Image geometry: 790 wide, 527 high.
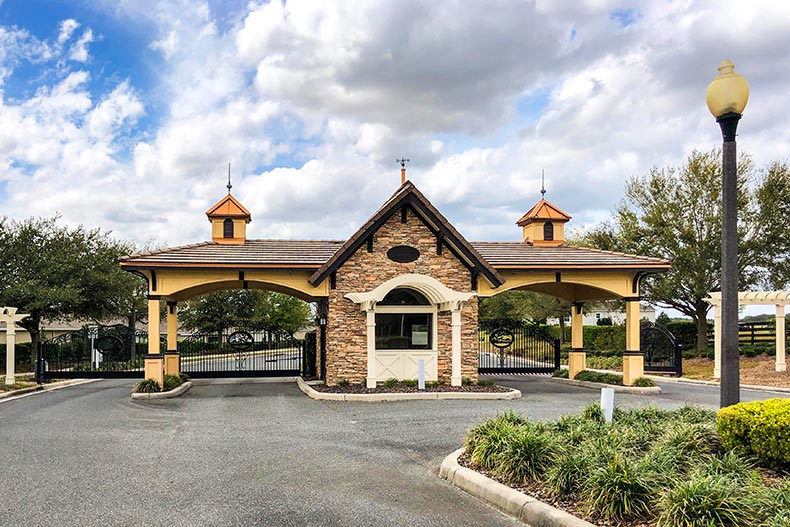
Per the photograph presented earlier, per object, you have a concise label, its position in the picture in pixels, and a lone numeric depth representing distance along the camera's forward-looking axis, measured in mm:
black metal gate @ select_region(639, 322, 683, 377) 25375
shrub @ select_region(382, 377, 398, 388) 17812
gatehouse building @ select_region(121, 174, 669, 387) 18047
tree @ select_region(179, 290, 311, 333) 39750
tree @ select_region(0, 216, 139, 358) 26031
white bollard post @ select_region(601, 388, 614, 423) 9570
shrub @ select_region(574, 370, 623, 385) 20594
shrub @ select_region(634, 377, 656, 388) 19188
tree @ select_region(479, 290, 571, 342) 37156
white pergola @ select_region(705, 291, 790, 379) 22750
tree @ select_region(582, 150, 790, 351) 28438
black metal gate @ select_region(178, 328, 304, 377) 22111
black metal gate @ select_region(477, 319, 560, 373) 23281
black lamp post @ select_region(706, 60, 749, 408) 7434
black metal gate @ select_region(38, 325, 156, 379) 22312
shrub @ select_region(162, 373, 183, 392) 18188
